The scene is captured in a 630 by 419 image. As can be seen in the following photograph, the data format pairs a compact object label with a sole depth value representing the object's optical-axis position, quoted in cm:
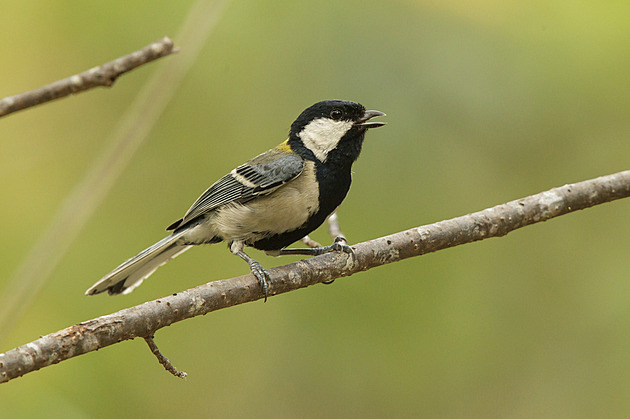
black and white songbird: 620
